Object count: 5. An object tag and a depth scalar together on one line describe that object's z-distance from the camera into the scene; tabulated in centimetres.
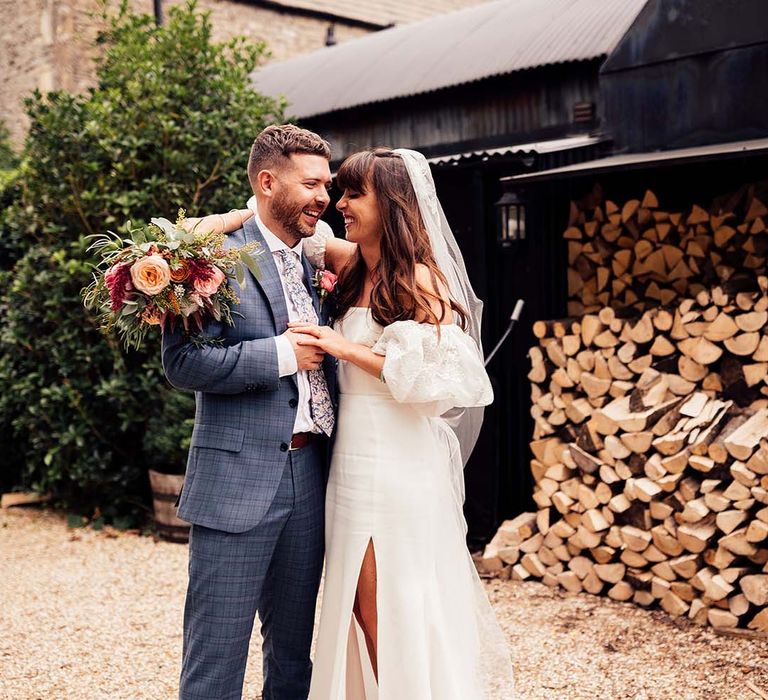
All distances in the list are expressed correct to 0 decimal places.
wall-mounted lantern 547
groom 268
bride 283
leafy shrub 634
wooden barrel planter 624
